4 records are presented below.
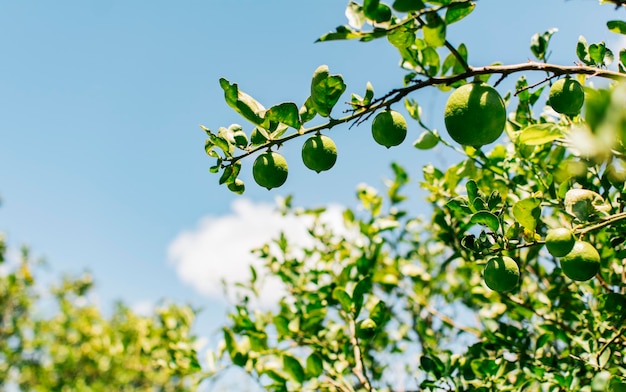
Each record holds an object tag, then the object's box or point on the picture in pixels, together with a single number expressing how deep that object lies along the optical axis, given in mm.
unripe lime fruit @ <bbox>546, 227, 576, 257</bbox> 1081
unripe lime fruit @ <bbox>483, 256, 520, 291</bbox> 1160
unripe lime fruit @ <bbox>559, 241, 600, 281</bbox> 1164
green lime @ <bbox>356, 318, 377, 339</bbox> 1906
